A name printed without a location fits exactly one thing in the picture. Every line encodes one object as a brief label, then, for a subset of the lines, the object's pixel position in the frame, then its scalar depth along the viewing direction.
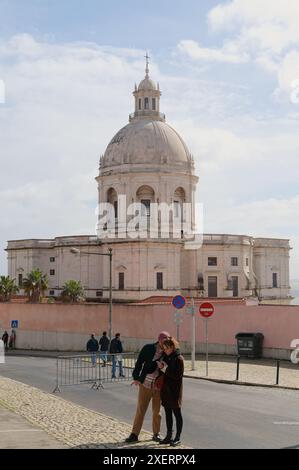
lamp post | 30.62
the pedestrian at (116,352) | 20.90
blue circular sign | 24.33
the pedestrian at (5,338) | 38.29
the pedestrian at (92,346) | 24.84
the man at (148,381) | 11.23
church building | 60.53
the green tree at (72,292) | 59.34
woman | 11.04
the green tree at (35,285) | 56.91
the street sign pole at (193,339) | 23.84
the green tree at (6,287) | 57.70
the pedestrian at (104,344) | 24.56
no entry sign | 23.61
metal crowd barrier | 20.46
